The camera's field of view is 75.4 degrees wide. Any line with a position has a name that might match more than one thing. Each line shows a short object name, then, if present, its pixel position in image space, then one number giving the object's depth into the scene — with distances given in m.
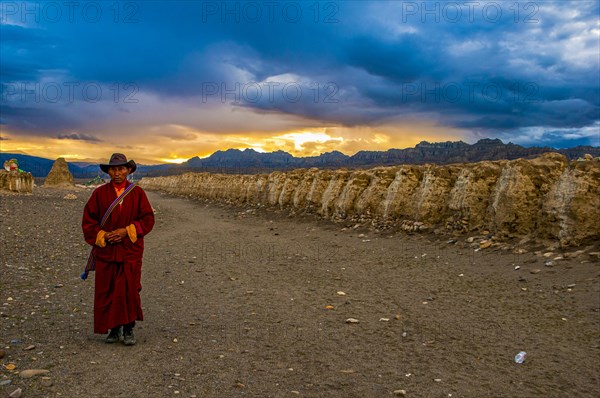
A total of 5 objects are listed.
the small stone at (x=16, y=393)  3.53
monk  5.01
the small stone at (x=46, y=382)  3.84
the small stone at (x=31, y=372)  3.98
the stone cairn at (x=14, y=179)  28.42
